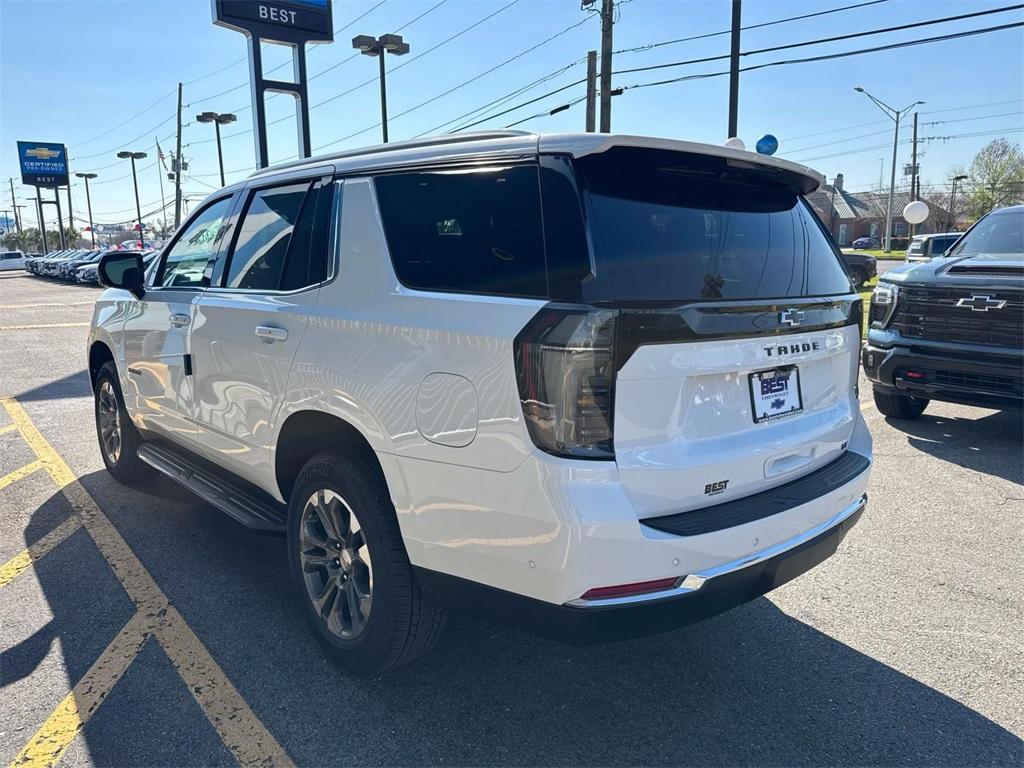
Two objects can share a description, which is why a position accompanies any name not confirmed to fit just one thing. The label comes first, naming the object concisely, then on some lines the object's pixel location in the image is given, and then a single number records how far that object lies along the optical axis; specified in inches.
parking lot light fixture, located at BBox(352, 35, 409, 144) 884.6
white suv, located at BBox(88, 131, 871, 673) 82.3
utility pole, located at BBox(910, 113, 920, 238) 2272.4
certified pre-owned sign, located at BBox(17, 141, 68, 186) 2726.4
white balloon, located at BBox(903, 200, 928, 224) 1138.0
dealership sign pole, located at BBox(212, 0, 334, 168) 626.2
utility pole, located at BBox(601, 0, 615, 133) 642.8
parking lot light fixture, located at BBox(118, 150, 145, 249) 2433.6
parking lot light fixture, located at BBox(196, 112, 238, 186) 1619.1
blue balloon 434.9
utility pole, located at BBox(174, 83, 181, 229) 1798.6
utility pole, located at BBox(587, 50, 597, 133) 709.9
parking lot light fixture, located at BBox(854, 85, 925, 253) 1393.7
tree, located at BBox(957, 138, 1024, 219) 2237.9
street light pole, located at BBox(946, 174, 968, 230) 2677.2
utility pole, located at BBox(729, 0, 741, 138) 603.5
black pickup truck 211.0
